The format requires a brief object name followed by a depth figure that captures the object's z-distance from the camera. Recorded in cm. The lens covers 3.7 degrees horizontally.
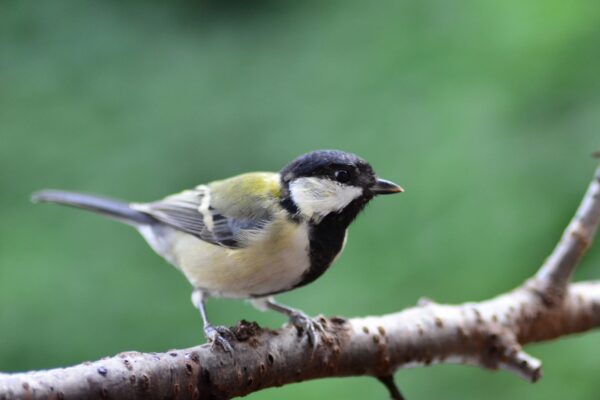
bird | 298
